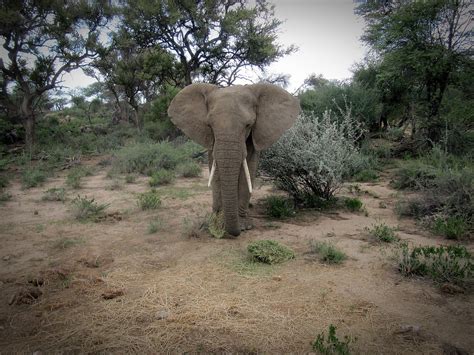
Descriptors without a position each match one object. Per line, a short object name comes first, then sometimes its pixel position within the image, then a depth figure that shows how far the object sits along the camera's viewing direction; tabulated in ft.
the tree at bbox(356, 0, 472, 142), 35.45
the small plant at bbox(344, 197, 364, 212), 20.72
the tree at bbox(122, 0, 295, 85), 58.90
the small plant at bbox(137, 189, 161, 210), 21.89
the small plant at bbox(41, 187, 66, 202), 24.88
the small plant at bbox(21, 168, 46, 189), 30.13
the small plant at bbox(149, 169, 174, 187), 30.40
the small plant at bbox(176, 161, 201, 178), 34.17
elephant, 15.37
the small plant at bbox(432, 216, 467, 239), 15.30
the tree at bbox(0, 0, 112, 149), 48.88
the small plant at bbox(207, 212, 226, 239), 16.15
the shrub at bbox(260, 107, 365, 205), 20.04
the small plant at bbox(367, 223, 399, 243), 15.25
